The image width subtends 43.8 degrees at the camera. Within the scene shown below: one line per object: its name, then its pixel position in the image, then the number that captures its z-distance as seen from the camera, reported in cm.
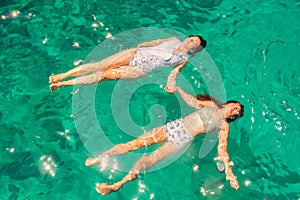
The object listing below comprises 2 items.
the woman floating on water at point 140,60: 853
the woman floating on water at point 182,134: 745
